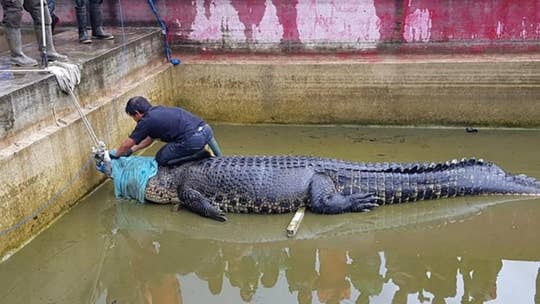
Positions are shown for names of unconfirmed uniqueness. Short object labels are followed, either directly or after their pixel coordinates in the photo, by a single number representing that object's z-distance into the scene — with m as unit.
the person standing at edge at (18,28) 5.51
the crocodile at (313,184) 5.29
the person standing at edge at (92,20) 7.26
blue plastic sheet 5.54
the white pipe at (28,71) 5.52
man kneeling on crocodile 5.37
